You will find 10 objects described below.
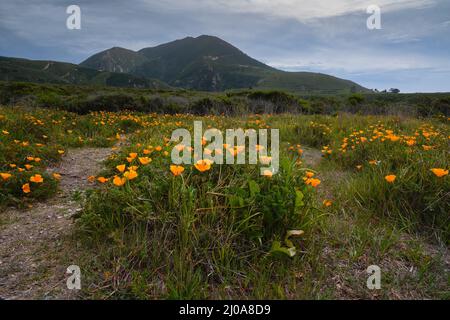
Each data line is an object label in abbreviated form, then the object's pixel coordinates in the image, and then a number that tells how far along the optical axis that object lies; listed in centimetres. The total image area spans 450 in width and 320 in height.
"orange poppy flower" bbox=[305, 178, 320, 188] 208
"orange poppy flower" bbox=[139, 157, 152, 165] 233
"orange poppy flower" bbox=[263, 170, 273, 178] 200
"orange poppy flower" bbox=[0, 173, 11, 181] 276
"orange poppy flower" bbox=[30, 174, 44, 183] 288
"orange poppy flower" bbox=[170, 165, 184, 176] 190
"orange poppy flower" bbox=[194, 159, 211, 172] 202
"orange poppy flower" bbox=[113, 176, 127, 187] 195
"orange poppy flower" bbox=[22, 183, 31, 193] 282
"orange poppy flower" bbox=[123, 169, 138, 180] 197
